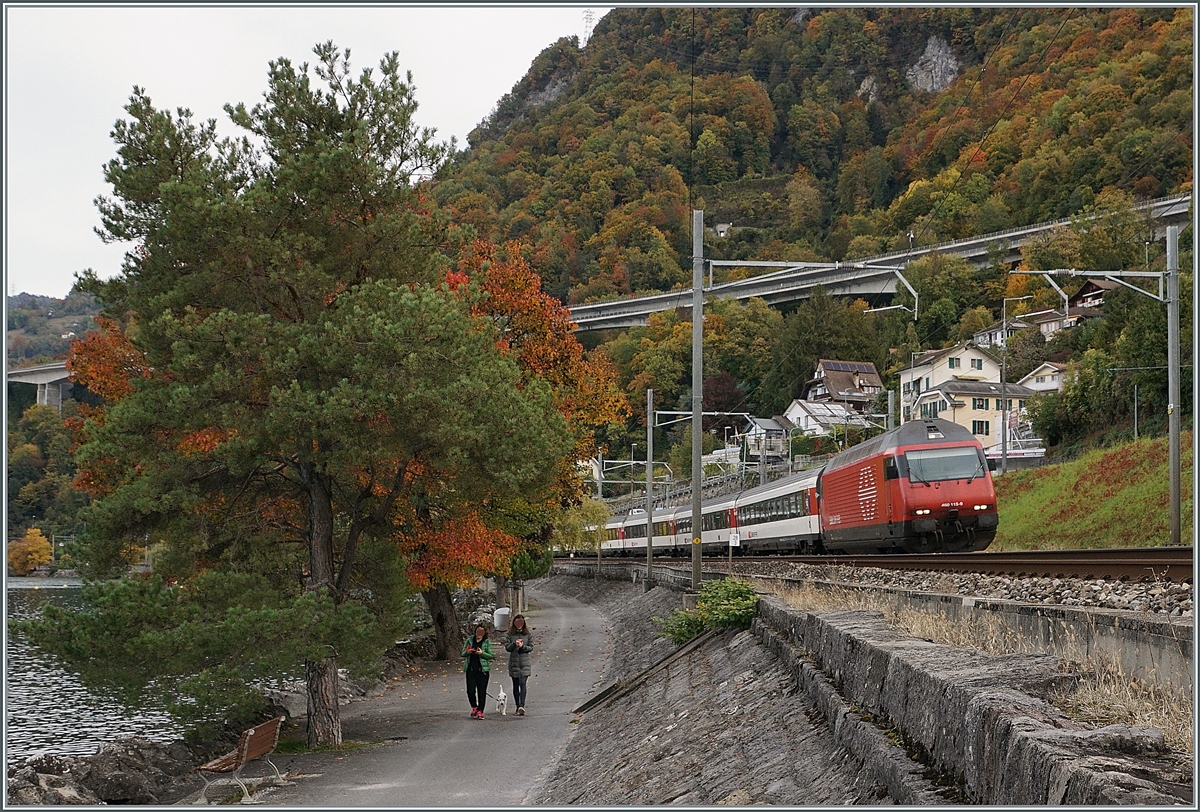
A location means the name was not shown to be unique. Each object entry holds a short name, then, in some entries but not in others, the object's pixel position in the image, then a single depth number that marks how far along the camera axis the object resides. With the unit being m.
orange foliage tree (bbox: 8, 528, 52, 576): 93.51
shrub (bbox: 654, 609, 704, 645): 21.48
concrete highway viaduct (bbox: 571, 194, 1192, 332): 86.12
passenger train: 27.14
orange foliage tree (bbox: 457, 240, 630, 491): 30.14
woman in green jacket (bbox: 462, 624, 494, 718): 20.41
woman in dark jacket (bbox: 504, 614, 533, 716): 20.30
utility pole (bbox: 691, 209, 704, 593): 23.75
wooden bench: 15.51
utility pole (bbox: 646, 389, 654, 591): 45.83
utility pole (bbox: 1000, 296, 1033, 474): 47.66
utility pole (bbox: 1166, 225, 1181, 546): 24.14
